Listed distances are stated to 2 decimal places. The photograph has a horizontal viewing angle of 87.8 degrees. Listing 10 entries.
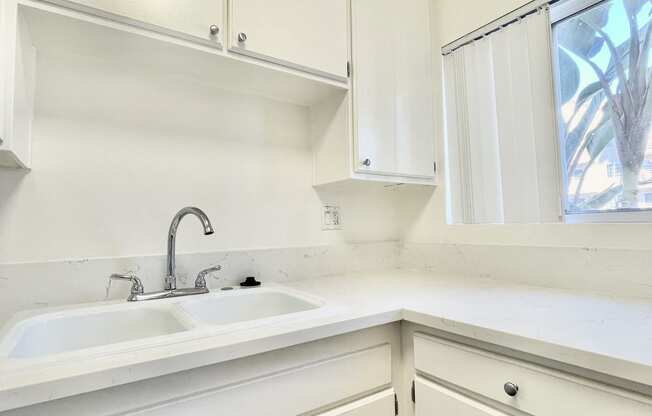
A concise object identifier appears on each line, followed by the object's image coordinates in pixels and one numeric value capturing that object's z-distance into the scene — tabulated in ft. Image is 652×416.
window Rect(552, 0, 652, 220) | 3.70
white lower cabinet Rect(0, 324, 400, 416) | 2.07
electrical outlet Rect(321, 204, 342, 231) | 5.35
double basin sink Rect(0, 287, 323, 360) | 2.74
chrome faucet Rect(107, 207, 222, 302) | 3.53
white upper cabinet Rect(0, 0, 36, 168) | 2.65
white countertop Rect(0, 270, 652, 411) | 1.91
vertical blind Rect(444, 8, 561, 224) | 4.32
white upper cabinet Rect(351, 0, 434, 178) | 4.60
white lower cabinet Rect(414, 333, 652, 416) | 2.12
